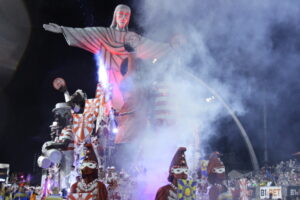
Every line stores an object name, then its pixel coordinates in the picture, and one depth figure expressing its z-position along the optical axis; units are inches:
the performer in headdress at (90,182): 241.9
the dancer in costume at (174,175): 236.7
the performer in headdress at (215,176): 275.3
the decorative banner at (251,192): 410.0
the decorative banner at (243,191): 393.1
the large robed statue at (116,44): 568.1
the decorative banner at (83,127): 552.7
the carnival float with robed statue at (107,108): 528.4
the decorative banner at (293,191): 331.9
